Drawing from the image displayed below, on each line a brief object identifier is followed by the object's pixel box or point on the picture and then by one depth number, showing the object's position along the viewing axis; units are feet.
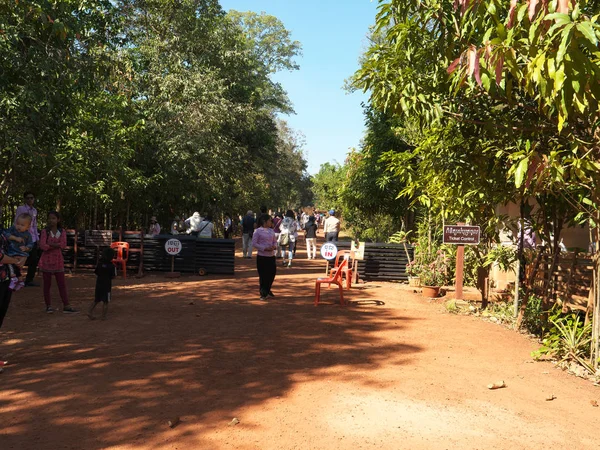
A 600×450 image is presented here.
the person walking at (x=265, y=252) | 36.88
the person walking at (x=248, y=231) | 67.77
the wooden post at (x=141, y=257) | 49.43
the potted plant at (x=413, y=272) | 47.44
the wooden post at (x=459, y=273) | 36.80
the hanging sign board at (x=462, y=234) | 34.60
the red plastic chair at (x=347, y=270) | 44.18
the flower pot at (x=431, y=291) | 41.78
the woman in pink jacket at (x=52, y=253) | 29.94
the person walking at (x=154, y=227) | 63.62
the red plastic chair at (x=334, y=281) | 35.88
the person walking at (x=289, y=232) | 62.34
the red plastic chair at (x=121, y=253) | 47.66
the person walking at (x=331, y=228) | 61.31
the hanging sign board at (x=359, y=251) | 49.14
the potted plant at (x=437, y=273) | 45.32
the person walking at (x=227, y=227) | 91.76
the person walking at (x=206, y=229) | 56.08
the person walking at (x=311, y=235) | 69.15
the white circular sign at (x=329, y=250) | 49.34
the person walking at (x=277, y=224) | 73.56
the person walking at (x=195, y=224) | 57.16
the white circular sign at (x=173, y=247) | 50.52
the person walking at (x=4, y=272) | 19.92
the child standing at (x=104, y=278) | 29.27
